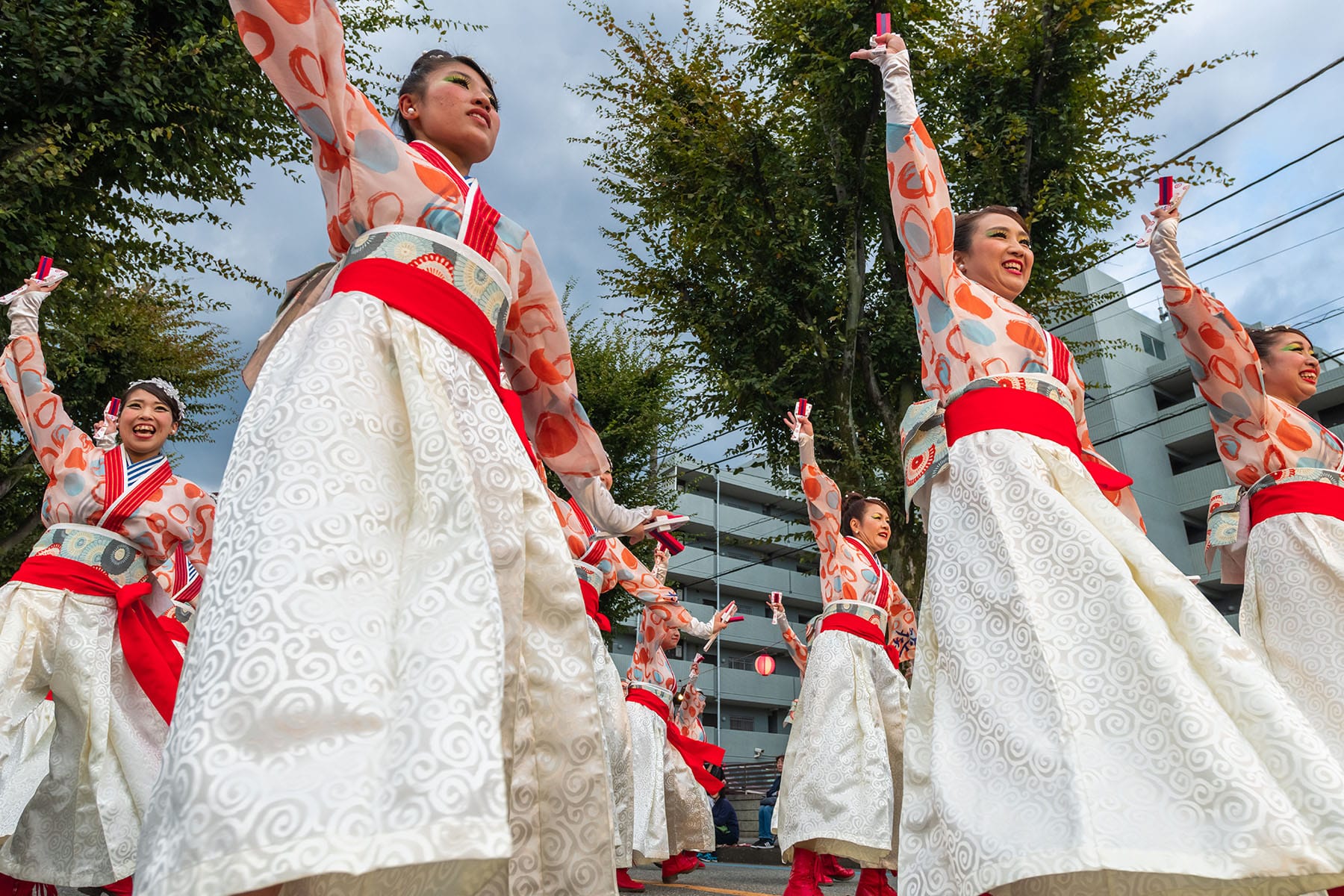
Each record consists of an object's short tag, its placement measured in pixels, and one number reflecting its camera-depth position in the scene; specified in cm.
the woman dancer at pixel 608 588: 597
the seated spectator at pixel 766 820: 1262
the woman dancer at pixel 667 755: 819
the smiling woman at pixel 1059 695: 183
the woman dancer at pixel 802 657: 598
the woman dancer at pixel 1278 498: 342
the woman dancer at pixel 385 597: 131
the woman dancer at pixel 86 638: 410
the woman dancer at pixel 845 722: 487
